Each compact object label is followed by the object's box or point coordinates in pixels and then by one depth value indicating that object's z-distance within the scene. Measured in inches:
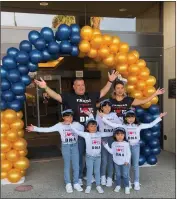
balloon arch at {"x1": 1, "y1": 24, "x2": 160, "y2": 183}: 135.0
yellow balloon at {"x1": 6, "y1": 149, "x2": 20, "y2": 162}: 134.2
